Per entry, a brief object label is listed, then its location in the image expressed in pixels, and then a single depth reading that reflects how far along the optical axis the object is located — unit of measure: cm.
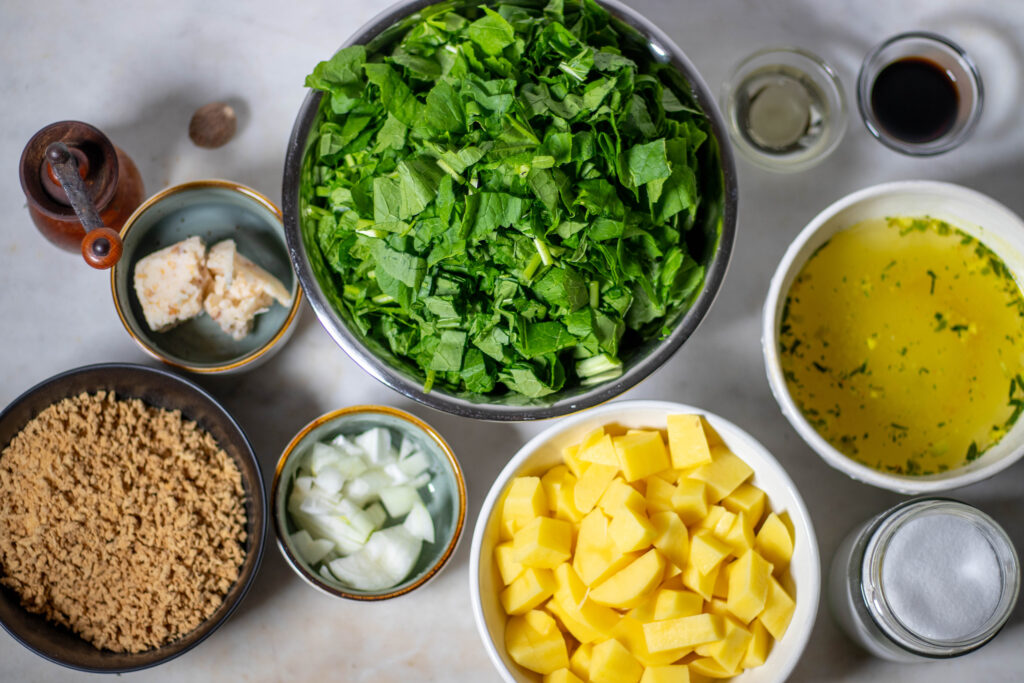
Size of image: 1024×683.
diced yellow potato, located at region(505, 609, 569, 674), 78
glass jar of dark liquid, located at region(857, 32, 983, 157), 85
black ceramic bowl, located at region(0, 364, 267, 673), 80
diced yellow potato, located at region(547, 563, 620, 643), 77
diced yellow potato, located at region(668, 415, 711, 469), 77
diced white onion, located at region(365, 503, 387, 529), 84
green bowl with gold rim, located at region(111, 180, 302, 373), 83
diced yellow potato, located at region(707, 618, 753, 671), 77
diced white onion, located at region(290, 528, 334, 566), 82
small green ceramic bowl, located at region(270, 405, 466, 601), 80
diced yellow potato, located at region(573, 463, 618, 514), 78
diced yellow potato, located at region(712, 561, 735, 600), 78
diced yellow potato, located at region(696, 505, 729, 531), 78
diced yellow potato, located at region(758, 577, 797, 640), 77
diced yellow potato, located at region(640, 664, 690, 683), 76
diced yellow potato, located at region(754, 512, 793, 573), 78
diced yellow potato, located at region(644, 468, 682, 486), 79
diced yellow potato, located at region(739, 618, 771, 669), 77
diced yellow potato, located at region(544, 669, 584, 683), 78
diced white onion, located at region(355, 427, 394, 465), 84
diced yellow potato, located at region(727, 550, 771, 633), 76
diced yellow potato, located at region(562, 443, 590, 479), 79
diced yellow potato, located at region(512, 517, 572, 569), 77
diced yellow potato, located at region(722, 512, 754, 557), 77
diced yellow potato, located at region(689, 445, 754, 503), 78
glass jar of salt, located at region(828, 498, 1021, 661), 79
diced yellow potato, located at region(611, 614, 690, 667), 77
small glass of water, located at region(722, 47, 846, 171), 86
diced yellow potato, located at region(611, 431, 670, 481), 77
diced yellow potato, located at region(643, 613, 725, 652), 76
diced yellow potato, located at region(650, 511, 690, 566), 77
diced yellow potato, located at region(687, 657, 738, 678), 78
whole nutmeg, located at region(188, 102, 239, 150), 87
